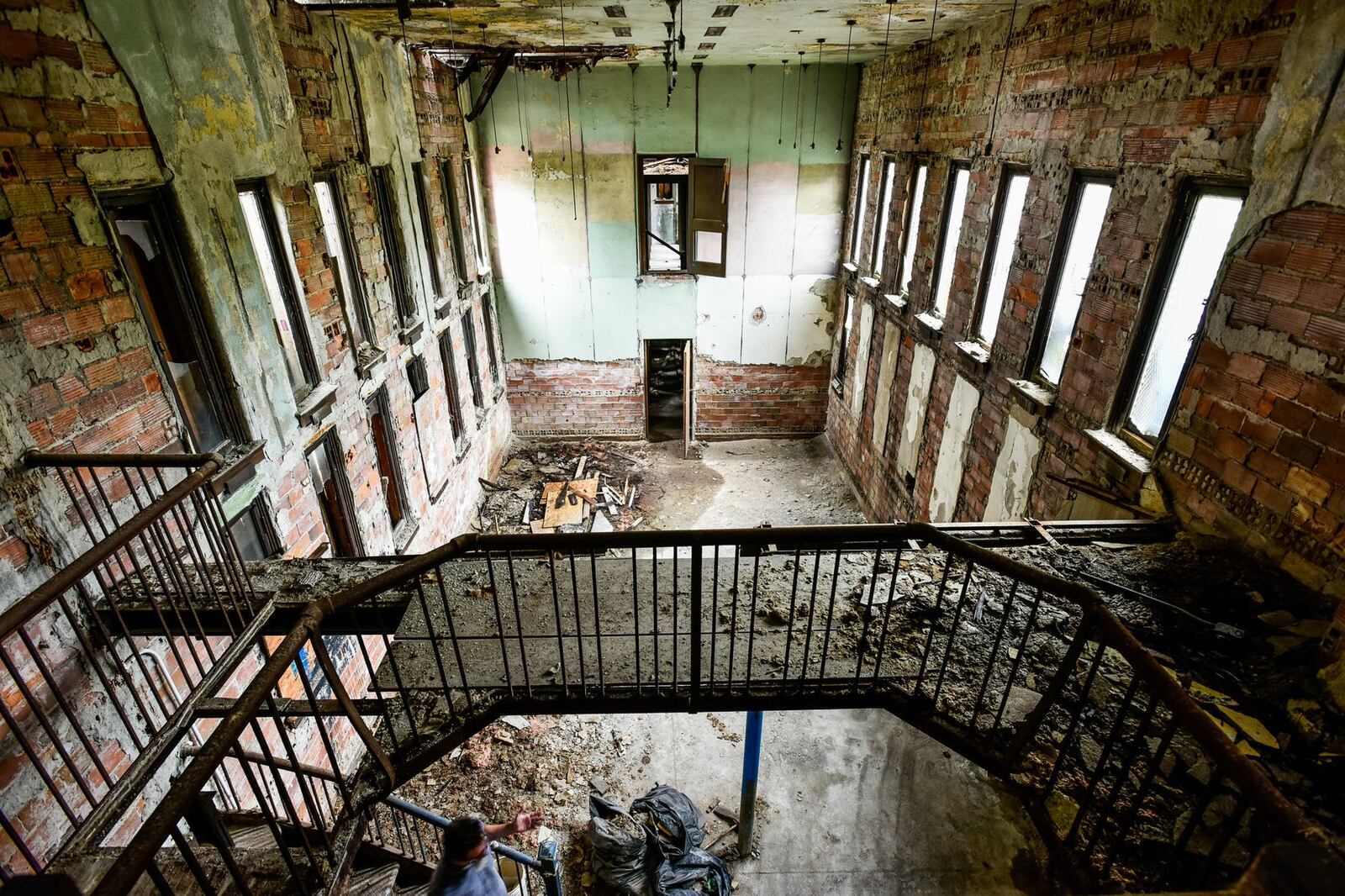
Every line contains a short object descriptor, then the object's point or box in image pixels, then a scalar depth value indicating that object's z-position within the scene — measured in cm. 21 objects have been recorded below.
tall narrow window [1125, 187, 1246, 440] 314
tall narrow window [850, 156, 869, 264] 846
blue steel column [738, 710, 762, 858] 381
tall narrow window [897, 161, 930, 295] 675
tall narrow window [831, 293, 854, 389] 937
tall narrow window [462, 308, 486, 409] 861
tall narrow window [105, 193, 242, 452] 327
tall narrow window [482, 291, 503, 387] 941
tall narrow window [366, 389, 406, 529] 583
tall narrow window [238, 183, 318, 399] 422
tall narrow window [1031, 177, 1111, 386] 400
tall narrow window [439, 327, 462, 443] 770
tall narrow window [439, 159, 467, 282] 789
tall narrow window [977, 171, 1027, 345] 489
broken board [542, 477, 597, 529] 842
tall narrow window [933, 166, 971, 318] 585
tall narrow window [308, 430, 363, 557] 484
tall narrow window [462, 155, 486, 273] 863
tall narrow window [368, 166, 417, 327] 604
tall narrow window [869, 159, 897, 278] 761
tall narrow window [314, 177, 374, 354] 512
